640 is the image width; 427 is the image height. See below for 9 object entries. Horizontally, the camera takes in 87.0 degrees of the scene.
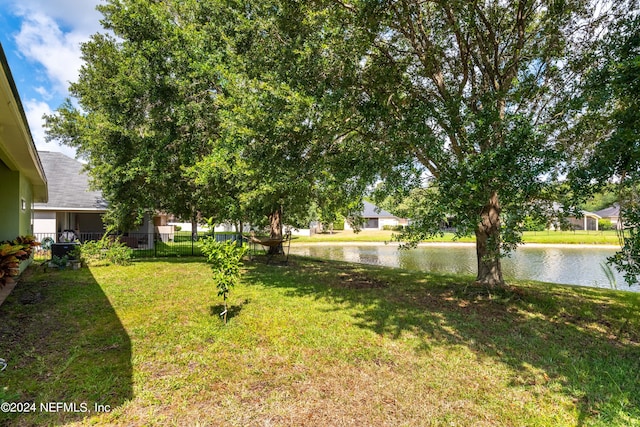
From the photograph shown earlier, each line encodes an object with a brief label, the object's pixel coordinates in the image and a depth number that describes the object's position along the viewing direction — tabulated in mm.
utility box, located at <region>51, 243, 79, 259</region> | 10453
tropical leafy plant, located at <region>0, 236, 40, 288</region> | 5906
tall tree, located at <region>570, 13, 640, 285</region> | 3949
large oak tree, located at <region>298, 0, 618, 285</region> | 5086
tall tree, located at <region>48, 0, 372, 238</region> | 7070
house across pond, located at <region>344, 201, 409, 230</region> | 49688
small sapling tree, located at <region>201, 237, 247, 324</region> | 5250
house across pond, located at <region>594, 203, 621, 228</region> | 42000
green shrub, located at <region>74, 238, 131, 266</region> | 11150
